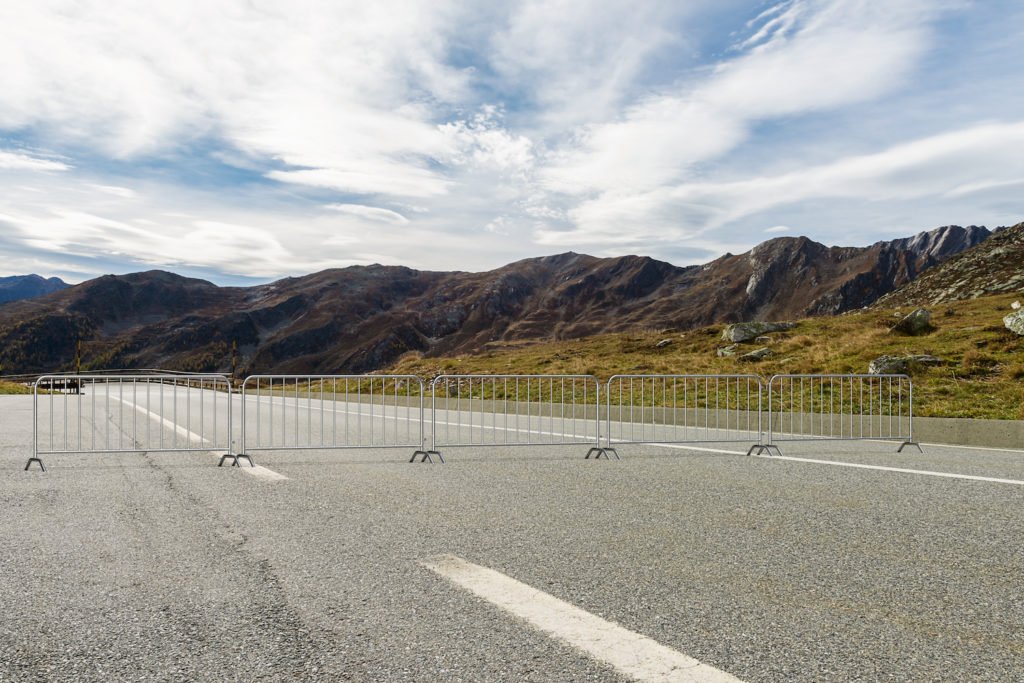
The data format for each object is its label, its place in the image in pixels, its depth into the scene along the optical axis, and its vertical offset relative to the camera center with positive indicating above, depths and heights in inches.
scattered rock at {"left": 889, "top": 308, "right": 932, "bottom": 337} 1087.6 +42.0
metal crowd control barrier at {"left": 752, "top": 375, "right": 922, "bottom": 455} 560.1 -47.8
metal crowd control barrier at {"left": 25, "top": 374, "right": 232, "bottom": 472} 509.4 -60.0
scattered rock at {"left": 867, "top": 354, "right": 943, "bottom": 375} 804.0 -7.2
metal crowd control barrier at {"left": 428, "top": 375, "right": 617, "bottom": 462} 537.6 -57.2
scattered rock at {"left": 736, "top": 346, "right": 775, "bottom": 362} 1157.4 -0.6
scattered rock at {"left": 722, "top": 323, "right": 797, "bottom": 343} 1348.4 +41.7
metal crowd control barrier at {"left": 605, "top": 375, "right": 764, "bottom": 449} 562.9 -54.3
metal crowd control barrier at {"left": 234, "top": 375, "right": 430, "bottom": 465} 496.1 -59.0
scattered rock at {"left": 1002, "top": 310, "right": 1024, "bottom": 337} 890.3 +38.1
